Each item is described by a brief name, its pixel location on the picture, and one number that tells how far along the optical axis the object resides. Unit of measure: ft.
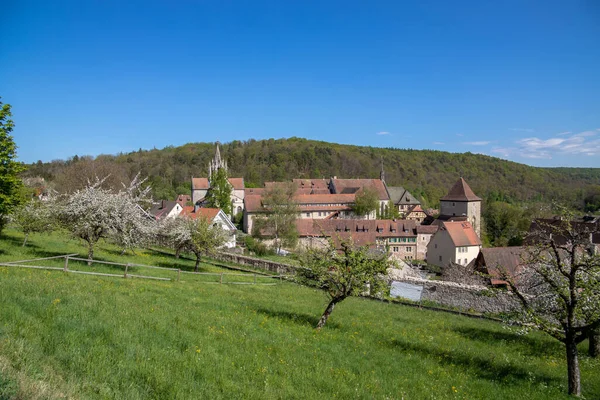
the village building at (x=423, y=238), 207.72
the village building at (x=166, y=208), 215.31
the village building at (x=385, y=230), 200.13
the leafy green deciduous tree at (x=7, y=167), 61.00
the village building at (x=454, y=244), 164.45
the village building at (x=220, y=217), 162.20
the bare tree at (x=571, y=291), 33.22
